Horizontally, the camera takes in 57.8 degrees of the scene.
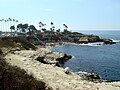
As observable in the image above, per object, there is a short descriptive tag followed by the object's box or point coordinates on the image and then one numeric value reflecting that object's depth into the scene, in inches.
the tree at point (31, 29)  3320.7
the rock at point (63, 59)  1257.6
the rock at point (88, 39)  2875.6
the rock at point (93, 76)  764.5
